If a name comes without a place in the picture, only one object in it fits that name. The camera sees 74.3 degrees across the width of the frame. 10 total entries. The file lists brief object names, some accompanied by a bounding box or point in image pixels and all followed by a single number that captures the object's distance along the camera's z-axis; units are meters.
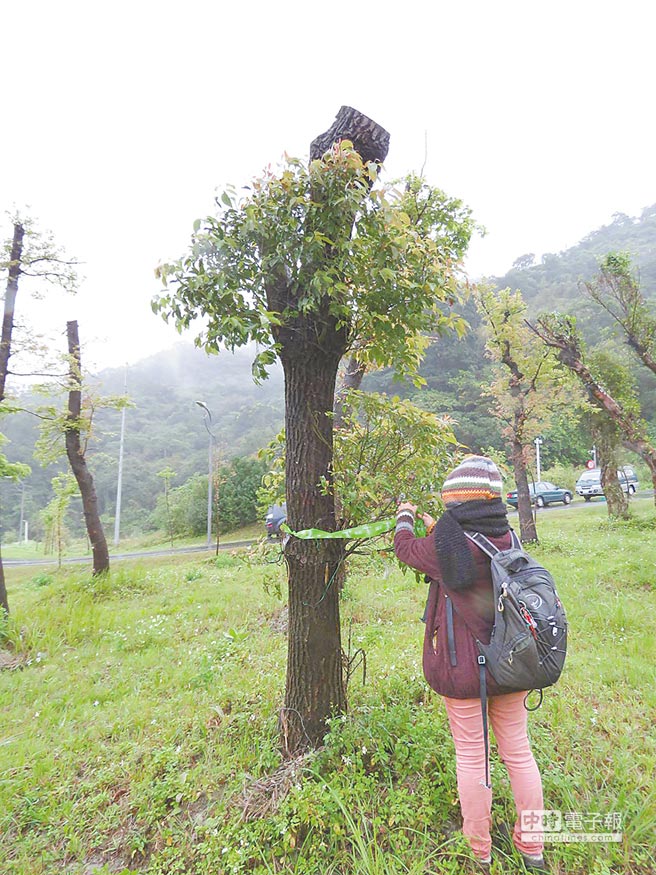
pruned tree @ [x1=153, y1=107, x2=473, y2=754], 2.20
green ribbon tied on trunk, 2.39
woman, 1.78
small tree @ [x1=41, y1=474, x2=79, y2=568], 9.55
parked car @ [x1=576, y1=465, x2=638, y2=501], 21.62
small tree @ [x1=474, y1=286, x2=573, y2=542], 10.23
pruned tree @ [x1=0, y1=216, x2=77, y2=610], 6.09
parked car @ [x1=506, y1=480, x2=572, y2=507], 21.47
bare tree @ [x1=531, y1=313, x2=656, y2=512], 7.09
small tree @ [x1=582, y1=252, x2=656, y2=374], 7.96
